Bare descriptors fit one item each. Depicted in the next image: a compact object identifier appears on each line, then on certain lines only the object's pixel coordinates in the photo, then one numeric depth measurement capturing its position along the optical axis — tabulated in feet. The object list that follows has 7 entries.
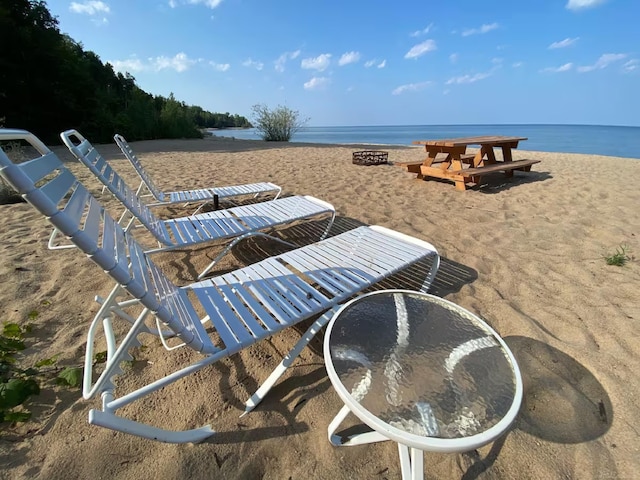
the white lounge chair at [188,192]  11.66
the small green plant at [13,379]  4.56
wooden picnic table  17.56
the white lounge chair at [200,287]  3.51
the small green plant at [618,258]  8.95
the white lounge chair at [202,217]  7.76
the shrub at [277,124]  61.26
